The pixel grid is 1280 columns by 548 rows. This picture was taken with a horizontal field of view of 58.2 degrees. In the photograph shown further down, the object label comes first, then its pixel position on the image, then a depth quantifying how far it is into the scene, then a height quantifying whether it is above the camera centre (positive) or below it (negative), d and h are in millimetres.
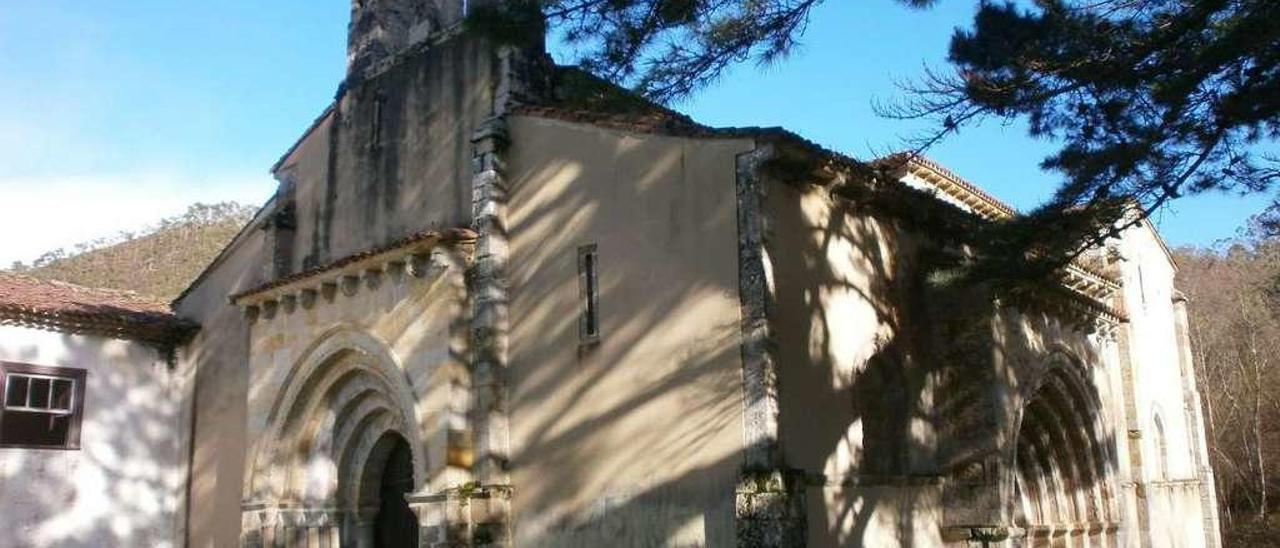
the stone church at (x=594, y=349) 10500 +1804
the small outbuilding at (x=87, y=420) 14539 +1477
